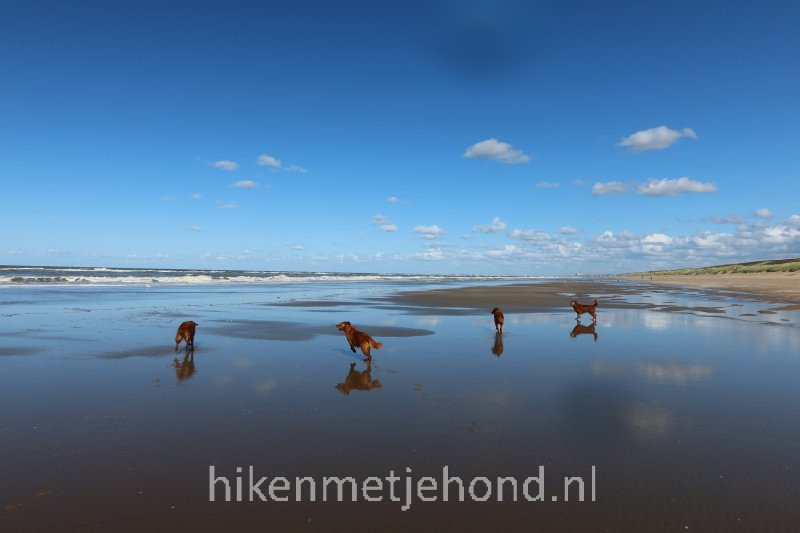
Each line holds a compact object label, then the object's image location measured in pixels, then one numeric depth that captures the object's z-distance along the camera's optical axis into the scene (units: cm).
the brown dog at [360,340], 977
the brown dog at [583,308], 1695
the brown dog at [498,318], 1404
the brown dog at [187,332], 1062
